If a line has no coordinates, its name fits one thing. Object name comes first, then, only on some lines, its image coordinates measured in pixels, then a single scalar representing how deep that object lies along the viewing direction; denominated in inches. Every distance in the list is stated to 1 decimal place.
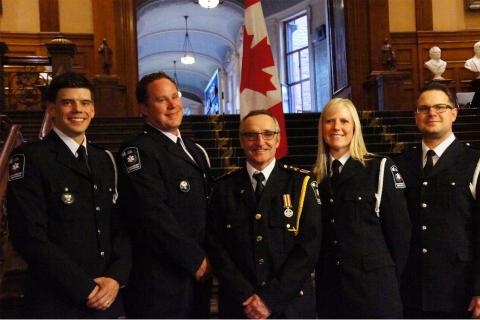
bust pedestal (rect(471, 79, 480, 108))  354.6
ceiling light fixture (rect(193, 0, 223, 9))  529.7
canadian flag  208.5
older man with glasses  100.1
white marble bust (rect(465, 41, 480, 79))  372.8
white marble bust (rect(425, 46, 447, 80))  375.9
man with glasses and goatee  108.3
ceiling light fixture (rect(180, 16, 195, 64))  755.4
